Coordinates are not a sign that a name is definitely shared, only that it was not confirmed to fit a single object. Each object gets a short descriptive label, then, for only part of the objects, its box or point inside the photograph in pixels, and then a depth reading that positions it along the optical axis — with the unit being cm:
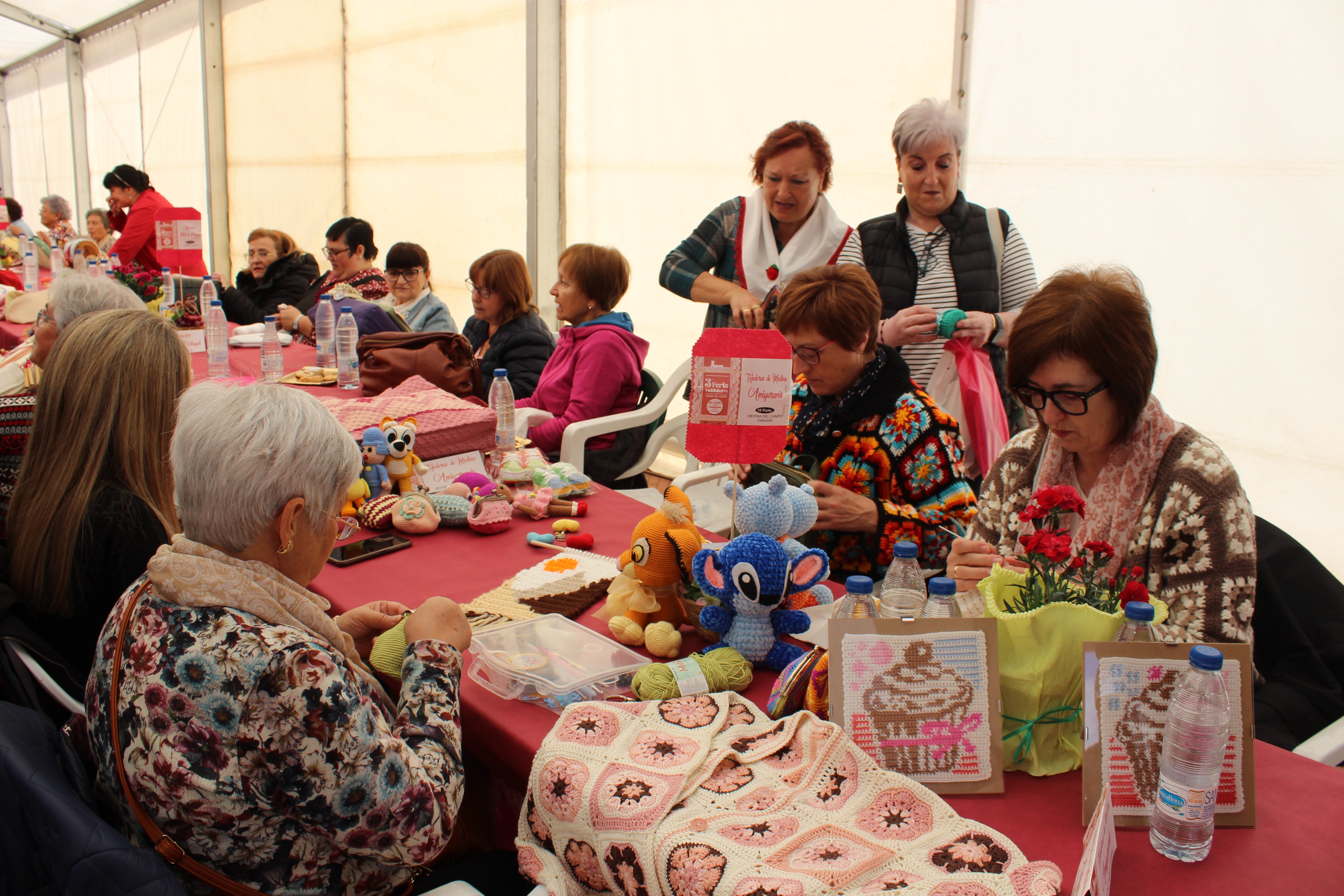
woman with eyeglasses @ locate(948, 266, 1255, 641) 158
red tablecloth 113
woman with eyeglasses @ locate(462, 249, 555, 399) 431
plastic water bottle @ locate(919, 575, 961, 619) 133
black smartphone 221
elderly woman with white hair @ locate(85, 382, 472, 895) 115
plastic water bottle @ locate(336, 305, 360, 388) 395
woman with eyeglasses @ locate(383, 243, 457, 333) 522
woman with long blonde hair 177
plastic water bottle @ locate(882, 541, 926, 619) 148
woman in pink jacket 383
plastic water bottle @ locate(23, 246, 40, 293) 704
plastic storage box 155
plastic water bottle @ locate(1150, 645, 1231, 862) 113
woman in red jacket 710
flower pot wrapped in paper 128
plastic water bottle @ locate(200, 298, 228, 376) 423
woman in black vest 310
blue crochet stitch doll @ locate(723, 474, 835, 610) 172
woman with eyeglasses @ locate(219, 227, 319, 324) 615
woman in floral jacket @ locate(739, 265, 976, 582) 235
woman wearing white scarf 340
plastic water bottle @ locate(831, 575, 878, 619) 138
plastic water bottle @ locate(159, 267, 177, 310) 509
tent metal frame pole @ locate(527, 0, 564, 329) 629
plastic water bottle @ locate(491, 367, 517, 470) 304
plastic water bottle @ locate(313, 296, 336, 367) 420
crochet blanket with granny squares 110
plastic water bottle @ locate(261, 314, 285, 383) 416
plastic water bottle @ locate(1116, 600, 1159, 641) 118
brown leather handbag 362
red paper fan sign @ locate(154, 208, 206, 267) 488
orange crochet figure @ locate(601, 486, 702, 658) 172
